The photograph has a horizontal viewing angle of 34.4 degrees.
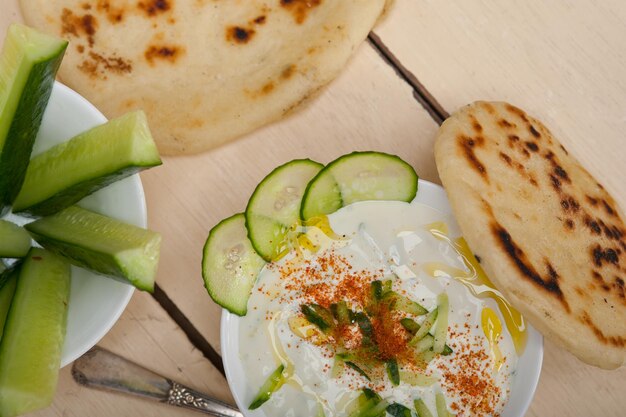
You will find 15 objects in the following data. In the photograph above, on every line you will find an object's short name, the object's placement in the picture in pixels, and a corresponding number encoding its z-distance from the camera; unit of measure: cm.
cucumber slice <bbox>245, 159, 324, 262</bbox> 41
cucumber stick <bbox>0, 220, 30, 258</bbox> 38
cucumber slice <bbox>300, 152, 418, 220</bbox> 41
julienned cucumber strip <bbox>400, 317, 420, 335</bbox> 42
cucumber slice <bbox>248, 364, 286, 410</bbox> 41
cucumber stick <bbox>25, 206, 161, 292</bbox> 36
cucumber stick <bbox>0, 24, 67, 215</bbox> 36
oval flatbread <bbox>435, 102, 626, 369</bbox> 39
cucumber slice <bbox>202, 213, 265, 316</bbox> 41
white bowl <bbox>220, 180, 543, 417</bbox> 41
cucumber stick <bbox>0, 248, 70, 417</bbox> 37
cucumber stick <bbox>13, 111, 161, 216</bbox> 37
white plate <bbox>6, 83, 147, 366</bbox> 40
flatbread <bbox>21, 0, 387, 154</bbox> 42
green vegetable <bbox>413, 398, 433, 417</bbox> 42
